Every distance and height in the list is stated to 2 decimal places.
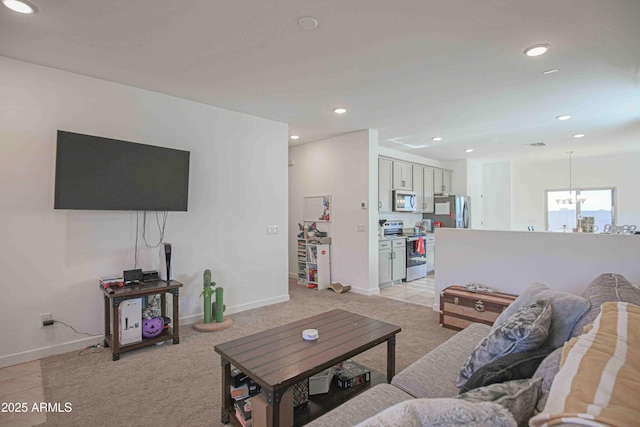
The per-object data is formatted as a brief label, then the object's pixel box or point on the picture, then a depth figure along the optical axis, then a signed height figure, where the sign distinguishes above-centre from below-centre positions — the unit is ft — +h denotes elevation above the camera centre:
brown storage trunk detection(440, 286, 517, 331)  10.93 -3.02
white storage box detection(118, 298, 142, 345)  9.53 -3.03
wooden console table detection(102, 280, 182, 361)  9.26 -2.74
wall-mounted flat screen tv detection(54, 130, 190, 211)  9.29 +1.45
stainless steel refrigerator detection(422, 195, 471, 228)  23.89 +0.77
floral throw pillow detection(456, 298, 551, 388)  4.42 -1.65
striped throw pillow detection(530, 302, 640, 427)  2.32 -1.33
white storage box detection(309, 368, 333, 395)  6.64 -3.40
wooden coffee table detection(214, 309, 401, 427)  5.38 -2.60
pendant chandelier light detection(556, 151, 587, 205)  22.43 +1.55
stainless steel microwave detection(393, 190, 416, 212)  20.64 +1.38
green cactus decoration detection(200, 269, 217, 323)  11.97 -2.76
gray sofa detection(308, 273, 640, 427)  3.53 -1.86
